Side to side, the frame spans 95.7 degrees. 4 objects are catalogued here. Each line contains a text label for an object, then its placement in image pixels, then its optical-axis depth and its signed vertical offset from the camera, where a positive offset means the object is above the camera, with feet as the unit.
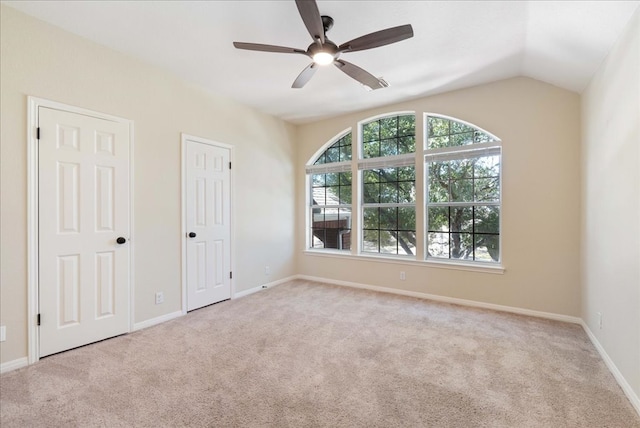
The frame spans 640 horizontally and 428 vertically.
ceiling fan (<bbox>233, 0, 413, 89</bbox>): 5.85 +3.98
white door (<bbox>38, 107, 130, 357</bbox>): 7.94 -0.42
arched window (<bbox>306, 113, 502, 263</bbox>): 12.06 +1.09
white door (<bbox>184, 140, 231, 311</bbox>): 11.51 -0.39
